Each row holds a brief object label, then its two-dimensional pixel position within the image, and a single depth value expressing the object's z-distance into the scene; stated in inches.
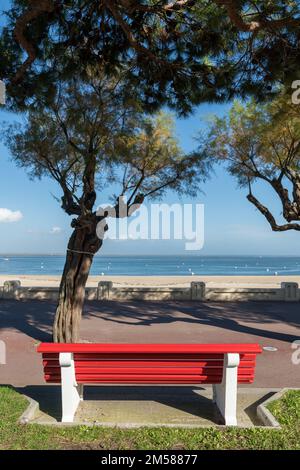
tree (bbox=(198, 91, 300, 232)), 379.6
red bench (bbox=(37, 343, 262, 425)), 169.8
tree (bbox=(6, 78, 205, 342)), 326.3
